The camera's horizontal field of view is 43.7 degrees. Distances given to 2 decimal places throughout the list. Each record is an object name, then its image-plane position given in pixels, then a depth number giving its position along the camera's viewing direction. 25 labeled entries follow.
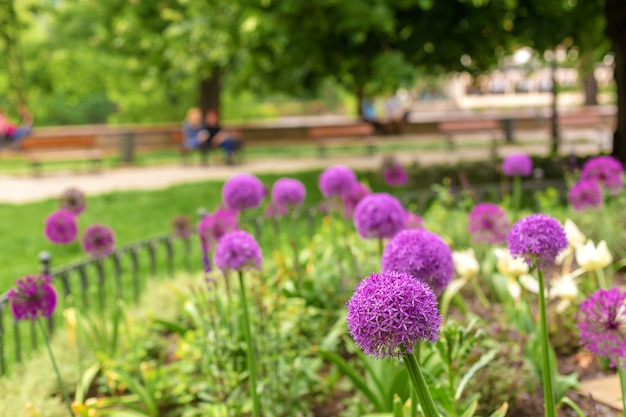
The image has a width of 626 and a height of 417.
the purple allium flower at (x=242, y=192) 4.37
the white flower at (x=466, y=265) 3.87
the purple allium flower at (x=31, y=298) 2.99
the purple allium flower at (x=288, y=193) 4.86
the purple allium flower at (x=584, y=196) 4.84
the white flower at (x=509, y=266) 3.51
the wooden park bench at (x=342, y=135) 19.84
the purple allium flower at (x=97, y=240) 4.18
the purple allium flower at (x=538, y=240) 2.35
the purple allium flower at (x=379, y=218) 3.41
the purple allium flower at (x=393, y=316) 1.76
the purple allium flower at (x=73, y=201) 4.85
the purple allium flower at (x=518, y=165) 5.50
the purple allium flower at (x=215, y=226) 4.49
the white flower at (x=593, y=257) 3.16
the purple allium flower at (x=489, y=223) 4.38
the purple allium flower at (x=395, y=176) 6.00
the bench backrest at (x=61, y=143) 18.52
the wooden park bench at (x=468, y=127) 20.94
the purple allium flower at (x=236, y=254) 3.07
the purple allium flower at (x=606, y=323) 2.36
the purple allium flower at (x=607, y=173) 5.24
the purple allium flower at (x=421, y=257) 2.54
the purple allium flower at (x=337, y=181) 4.73
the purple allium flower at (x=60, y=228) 4.24
